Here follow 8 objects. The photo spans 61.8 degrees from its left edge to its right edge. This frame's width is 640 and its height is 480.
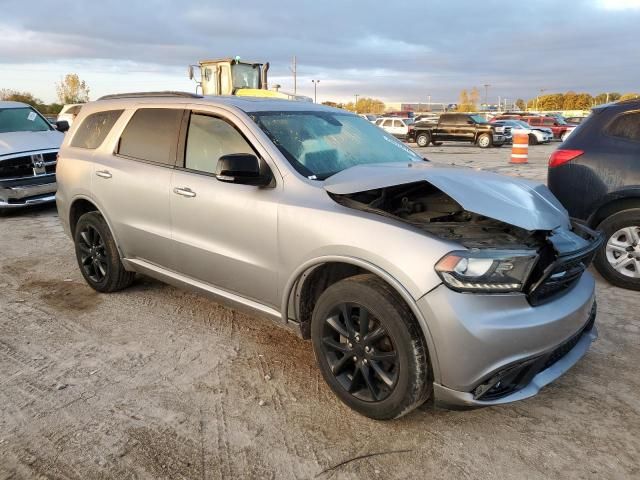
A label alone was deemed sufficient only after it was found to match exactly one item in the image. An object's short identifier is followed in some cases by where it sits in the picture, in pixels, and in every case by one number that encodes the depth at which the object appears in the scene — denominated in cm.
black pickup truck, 2852
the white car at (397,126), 3128
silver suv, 260
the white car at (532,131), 3052
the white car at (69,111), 2399
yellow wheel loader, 1802
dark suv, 497
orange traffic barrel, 1800
